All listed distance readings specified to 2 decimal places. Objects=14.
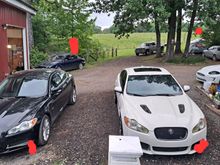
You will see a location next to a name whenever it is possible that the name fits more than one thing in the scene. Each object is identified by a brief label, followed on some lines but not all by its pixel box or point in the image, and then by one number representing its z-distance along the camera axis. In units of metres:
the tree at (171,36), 15.56
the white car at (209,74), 7.42
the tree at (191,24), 14.03
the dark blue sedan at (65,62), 12.48
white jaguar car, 3.45
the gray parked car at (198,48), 19.79
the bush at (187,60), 14.85
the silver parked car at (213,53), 15.86
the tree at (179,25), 14.26
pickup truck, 21.33
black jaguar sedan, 3.62
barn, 7.74
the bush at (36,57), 12.91
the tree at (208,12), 13.31
